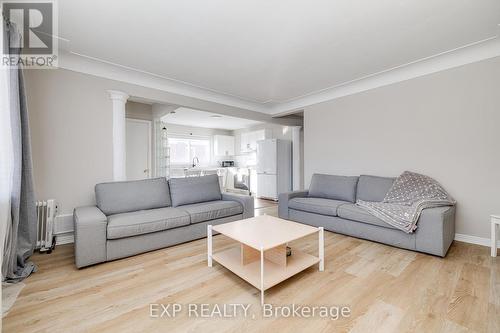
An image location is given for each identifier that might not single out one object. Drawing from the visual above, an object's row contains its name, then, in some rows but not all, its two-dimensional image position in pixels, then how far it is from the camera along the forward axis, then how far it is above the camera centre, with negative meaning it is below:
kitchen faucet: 7.85 +0.01
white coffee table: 1.83 -0.91
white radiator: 2.63 -0.75
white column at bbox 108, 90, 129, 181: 3.26 +0.44
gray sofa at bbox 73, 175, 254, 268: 2.29 -0.66
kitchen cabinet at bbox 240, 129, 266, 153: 7.35 +0.80
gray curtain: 1.99 -0.30
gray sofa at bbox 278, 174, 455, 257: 2.47 -0.74
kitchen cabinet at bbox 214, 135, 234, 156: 8.18 +0.64
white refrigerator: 6.28 -0.16
